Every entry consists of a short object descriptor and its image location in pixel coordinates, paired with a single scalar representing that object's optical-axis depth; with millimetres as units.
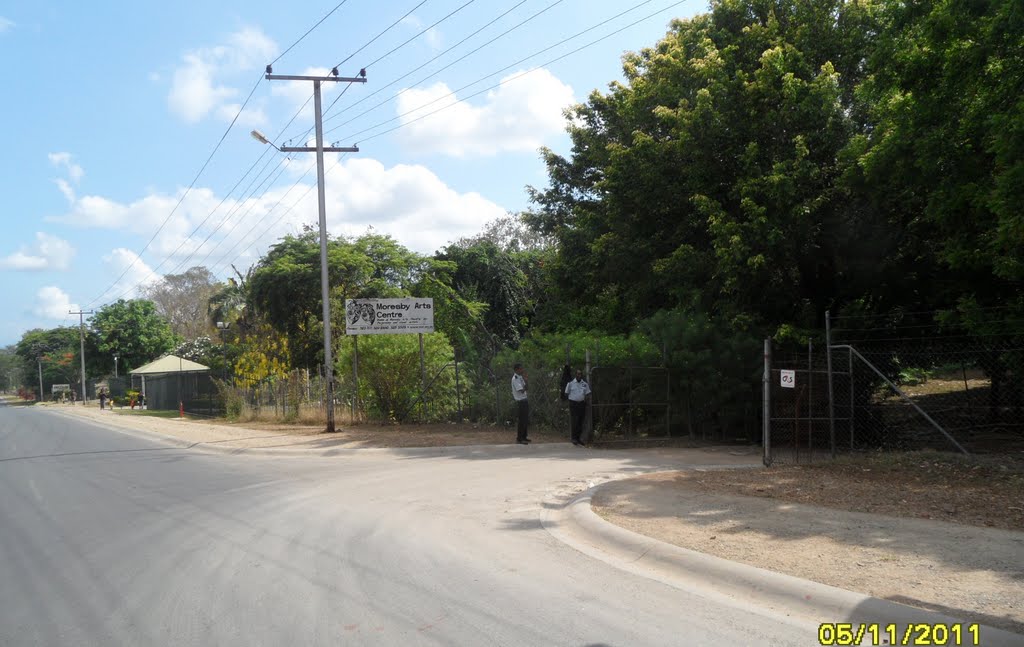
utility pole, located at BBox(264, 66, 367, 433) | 20156
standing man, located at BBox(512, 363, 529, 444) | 16781
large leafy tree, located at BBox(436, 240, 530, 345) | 39406
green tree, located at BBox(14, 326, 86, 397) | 96938
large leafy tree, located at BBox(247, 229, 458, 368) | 30469
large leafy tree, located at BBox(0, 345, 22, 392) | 148950
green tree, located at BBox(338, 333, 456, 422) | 22109
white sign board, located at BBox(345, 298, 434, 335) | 22031
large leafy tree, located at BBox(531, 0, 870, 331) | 17734
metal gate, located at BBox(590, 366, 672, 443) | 16938
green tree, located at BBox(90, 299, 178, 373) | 73062
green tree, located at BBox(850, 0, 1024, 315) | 11984
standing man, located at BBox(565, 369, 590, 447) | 16172
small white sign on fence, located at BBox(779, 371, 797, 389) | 11609
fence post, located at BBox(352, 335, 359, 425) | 22328
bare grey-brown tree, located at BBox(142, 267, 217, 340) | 80938
